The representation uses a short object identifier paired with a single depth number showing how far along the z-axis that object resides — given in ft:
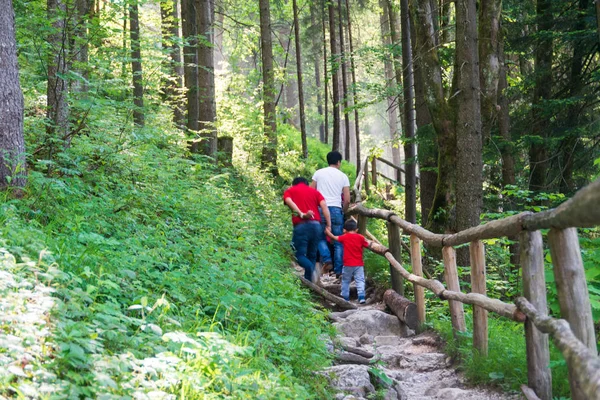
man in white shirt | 37.45
